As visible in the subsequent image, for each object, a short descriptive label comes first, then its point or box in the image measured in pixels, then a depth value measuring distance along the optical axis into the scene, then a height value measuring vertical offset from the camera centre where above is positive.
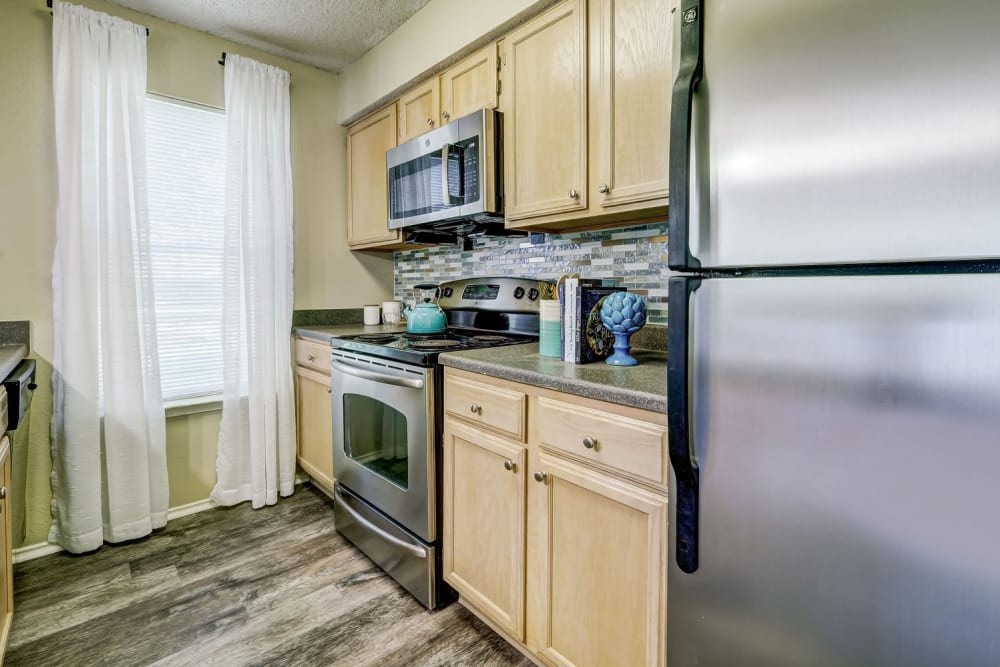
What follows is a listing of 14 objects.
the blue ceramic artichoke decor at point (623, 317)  1.38 -0.02
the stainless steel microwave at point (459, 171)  1.92 +0.59
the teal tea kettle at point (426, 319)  2.25 -0.04
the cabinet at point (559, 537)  1.11 -0.61
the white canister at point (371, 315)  2.98 -0.02
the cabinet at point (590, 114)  1.44 +0.65
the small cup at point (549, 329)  1.58 -0.06
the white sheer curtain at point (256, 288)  2.46 +0.12
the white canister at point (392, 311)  2.96 +0.00
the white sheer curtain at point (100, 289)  2.04 +0.10
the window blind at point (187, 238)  2.36 +0.37
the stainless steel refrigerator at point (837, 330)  0.63 -0.03
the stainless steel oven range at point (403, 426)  1.72 -0.45
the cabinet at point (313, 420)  2.47 -0.58
